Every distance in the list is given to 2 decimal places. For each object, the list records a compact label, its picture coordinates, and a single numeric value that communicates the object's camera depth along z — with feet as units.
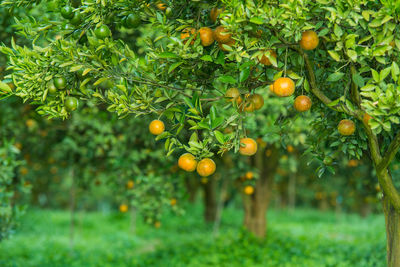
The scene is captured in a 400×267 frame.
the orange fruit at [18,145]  24.98
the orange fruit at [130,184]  23.02
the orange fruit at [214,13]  8.96
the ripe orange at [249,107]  9.07
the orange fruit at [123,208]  27.71
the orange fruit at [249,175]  21.36
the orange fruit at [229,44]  8.20
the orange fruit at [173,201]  22.56
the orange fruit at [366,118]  8.06
